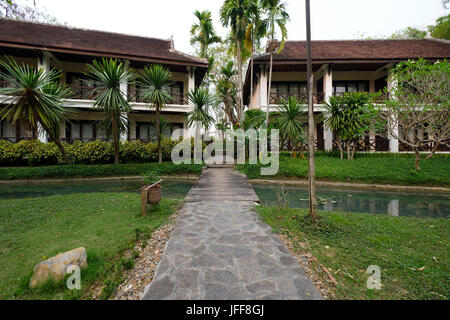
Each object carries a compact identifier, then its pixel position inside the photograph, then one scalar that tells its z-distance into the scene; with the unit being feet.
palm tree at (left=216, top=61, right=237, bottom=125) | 51.88
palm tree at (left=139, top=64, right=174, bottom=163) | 28.04
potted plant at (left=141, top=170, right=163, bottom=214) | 12.85
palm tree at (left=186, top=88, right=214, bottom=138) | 32.30
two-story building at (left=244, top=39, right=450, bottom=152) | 40.19
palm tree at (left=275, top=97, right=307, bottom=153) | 30.17
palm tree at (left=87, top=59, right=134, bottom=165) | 26.12
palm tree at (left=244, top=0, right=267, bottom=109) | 32.48
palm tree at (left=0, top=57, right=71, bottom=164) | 22.36
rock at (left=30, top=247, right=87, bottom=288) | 6.11
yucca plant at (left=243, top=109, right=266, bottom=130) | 33.29
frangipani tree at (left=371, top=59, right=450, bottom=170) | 22.09
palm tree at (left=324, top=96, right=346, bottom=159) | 33.47
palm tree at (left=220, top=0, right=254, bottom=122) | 33.06
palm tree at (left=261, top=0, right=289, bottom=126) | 31.14
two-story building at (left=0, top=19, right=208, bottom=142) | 35.04
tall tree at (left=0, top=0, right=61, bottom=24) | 39.33
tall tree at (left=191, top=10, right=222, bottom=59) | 49.80
